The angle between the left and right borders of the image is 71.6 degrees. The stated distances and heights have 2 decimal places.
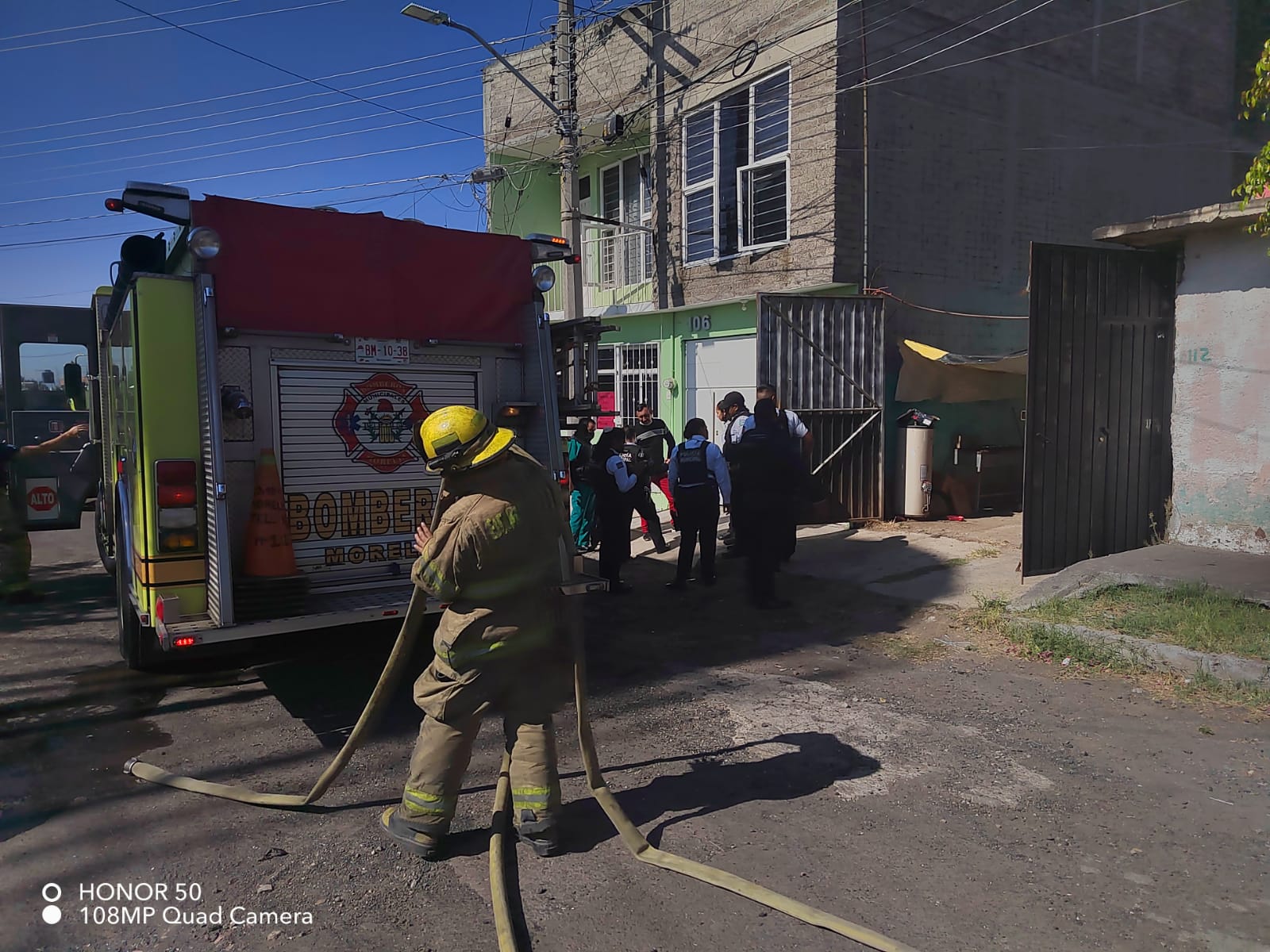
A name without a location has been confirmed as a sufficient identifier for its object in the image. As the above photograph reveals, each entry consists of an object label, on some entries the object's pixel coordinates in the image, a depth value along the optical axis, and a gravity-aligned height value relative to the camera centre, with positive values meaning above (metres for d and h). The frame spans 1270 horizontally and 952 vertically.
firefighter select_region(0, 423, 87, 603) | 7.75 -1.16
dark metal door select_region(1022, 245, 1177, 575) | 7.30 +0.05
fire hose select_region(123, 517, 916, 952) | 3.02 -1.65
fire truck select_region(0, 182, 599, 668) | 4.60 +0.19
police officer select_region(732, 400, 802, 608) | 7.36 -0.70
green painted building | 13.27 +1.76
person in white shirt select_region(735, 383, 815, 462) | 8.49 -0.14
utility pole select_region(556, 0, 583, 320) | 13.48 +4.02
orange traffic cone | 4.90 -0.63
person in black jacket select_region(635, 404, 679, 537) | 10.22 -0.35
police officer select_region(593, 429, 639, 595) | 7.92 -0.83
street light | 11.98 +5.51
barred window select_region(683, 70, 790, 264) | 12.14 +3.49
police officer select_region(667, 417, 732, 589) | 7.91 -0.69
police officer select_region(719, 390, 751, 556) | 8.50 -0.07
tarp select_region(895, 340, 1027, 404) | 10.75 +0.46
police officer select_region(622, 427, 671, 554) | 8.69 -0.73
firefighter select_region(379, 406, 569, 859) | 3.43 -0.88
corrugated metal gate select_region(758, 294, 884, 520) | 10.66 +0.41
